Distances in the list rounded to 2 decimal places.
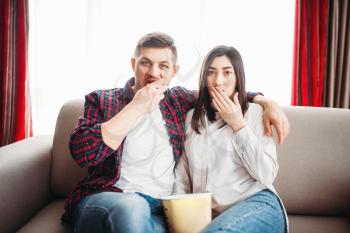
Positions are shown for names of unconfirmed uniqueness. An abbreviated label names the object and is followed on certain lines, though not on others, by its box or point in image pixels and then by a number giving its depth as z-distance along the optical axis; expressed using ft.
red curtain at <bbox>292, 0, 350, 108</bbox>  6.26
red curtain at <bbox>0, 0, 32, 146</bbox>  6.60
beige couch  4.14
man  3.35
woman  3.43
